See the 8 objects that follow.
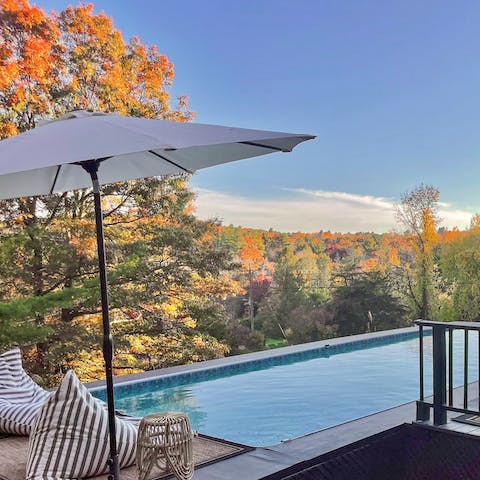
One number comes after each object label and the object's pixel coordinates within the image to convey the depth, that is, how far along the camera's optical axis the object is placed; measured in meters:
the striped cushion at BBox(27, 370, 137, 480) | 3.13
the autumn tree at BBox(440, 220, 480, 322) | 19.33
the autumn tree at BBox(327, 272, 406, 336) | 17.92
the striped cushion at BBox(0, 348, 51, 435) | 4.12
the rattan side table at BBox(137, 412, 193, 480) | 2.84
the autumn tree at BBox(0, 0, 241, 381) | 10.01
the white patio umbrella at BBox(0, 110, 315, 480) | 2.34
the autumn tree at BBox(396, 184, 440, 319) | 19.66
